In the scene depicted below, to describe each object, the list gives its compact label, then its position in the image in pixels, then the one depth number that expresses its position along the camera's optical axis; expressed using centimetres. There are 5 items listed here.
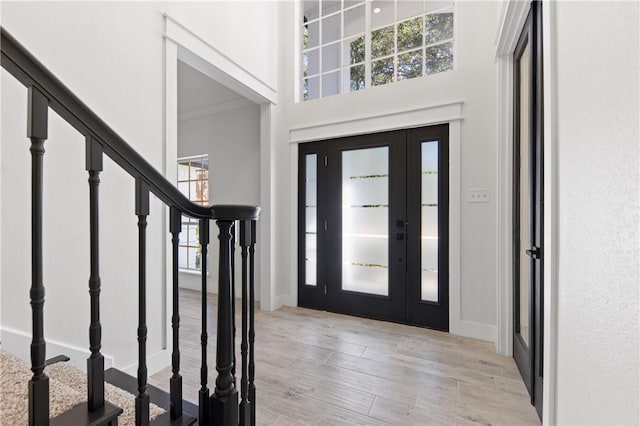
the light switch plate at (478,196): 269
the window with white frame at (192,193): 473
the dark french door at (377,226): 295
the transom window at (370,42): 304
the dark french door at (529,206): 165
